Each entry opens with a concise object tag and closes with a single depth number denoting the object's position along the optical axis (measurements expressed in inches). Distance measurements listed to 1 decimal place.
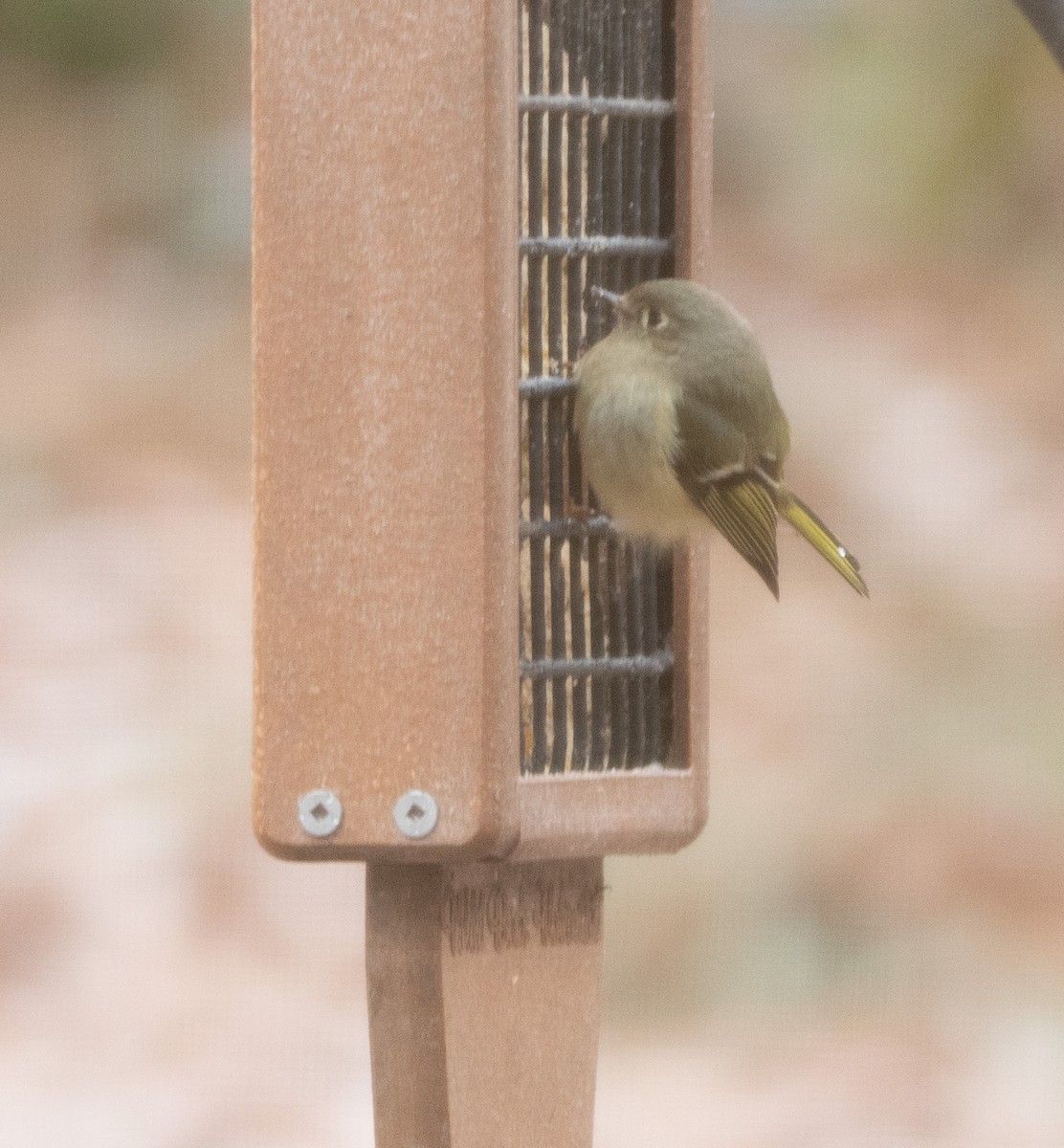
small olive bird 277.1
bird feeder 250.5
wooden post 261.3
